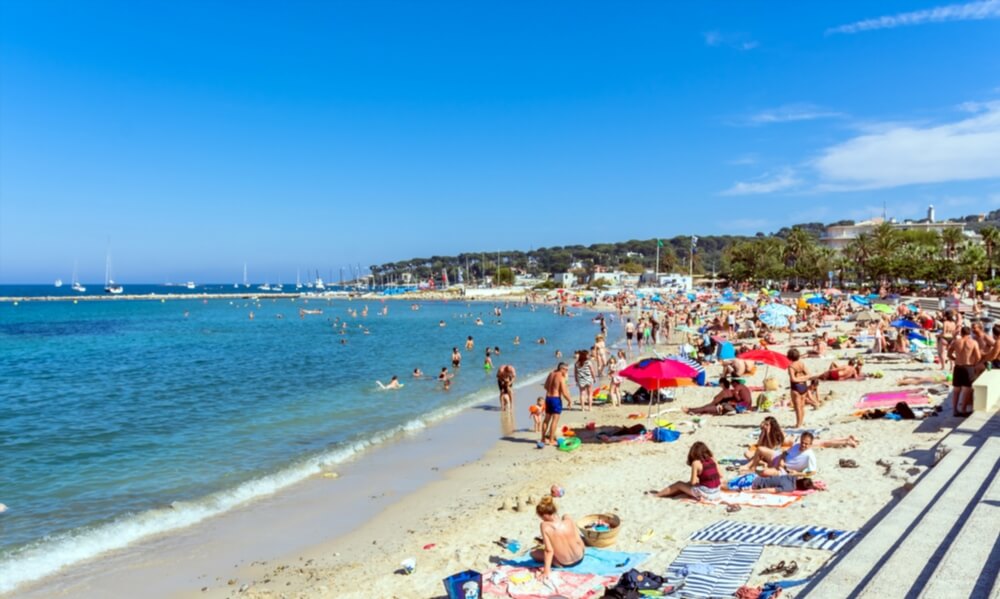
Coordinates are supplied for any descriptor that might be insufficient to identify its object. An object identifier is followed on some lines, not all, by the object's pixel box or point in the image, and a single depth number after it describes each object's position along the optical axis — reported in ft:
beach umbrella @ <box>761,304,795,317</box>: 86.63
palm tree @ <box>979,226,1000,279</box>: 187.93
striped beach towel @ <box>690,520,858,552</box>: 22.36
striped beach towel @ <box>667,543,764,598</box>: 19.58
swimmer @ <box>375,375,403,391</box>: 75.68
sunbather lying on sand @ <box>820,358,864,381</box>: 58.80
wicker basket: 24.50
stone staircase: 15.94
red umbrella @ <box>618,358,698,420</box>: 41.11
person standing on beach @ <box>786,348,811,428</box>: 41.14
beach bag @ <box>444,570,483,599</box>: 20.16
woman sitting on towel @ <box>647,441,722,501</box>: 28.94
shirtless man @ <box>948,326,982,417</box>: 37.35
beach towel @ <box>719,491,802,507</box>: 27.50
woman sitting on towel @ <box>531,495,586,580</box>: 22.50
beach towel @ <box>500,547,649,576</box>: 22.40
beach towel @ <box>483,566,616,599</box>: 20.95
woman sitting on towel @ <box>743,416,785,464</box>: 32.91
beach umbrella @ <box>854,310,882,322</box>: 99.55
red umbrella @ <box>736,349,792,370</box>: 46.06
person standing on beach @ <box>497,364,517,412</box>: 54.75
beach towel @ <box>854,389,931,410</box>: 43.83
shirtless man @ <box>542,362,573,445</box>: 43.86
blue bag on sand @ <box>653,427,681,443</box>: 42.80
